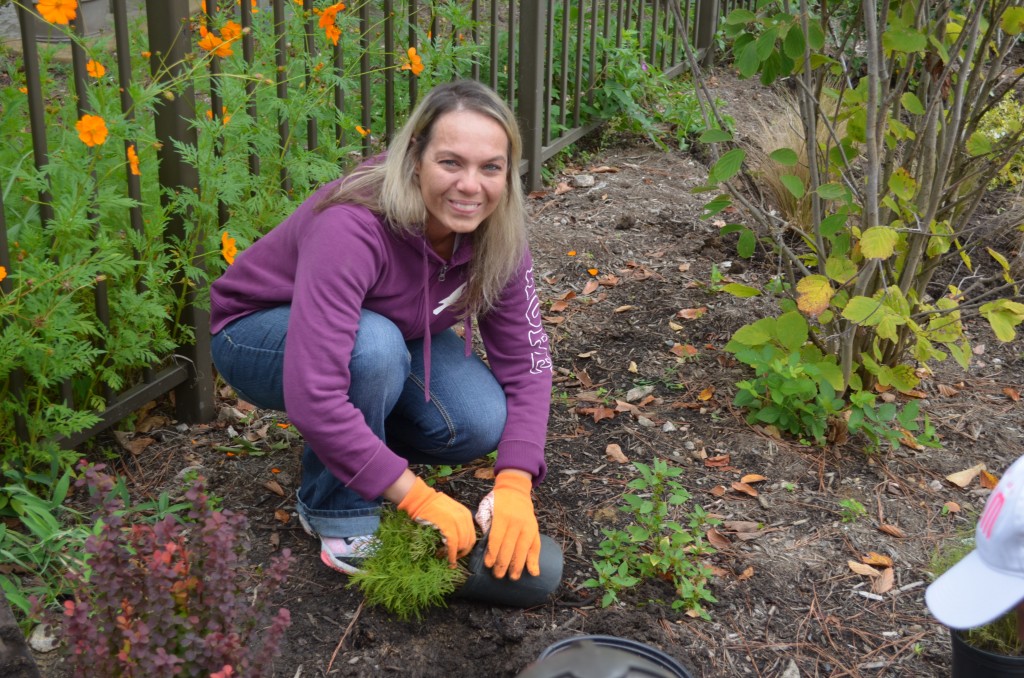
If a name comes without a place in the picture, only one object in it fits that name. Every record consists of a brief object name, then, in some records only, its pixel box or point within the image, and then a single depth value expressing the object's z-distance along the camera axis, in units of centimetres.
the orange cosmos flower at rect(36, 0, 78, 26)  222
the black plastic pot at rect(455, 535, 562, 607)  236
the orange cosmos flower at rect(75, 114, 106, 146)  231
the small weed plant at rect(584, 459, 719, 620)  242
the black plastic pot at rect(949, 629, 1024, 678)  187
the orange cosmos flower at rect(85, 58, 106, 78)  247
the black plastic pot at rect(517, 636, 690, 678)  147
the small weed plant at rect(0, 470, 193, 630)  228
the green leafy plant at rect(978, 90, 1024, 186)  491
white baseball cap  149
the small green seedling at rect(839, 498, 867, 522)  275
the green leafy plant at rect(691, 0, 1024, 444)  269
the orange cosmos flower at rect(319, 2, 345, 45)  290
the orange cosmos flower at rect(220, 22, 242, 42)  266
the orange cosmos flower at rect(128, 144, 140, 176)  252
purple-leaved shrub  171
